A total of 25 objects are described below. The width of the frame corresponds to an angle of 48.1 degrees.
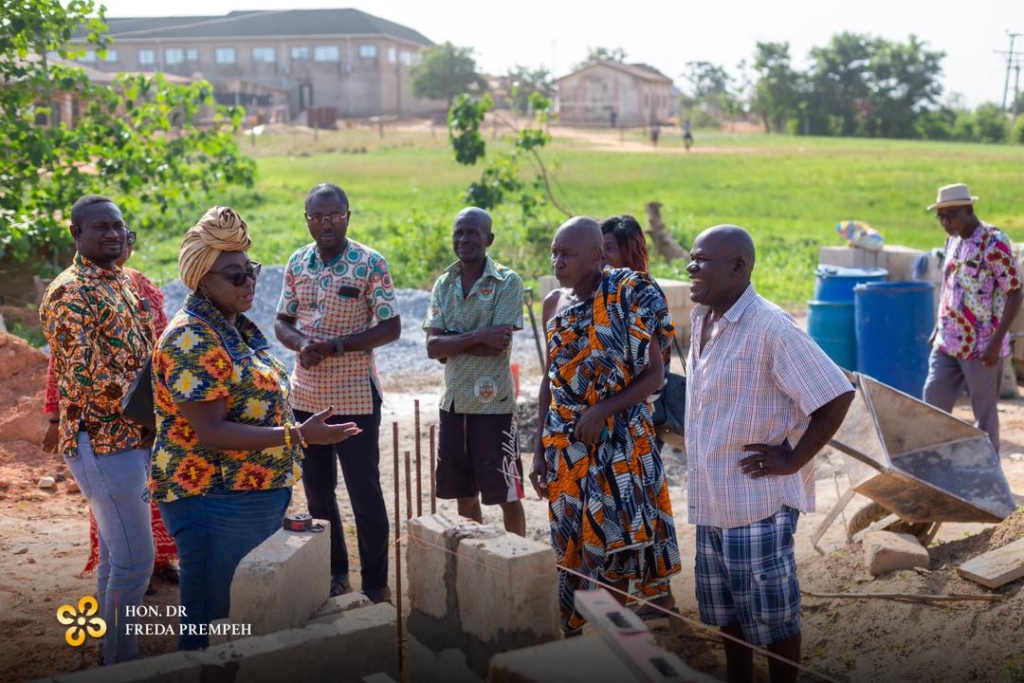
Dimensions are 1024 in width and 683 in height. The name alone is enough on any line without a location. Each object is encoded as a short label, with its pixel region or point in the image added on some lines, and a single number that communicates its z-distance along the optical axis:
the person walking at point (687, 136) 44.79
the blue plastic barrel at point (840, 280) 9.30
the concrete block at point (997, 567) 4.67
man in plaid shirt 3.72
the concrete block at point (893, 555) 5.23
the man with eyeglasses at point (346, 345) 5.17
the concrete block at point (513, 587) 3.58
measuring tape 3.68
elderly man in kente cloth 4.39
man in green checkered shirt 5.22
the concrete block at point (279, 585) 3.39
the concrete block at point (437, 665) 3.89
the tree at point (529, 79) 59.45
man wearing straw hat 6.71
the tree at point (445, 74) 57.00
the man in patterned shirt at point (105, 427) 4.29
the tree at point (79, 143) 10.81
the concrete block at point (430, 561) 3.88
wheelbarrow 5.21
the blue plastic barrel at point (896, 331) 8.74
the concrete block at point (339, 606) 3.55
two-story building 54.25
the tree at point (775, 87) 58.12
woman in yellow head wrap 3.62
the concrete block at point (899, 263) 10.89
